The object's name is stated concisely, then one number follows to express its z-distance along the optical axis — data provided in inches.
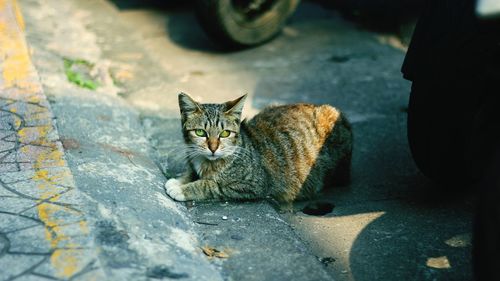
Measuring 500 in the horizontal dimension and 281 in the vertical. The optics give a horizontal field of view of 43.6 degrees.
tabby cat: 137.3
